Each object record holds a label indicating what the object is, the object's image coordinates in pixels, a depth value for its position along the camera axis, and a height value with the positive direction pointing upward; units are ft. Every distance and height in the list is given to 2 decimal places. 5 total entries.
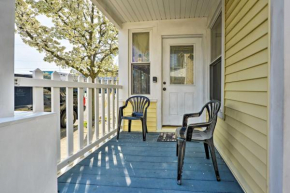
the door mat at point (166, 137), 9.67 -2.64
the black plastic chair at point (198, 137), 5.27 -1.48
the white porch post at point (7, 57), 3.03 +0.66
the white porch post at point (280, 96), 3.03 -0.05
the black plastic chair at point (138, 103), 11.00 -0.66
